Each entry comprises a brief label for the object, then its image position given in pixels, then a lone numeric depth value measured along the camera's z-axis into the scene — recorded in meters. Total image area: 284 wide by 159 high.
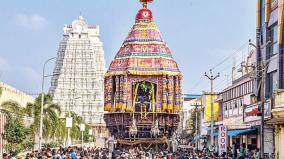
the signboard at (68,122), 53.23
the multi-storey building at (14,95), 62.62
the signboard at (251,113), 41.26
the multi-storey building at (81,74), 137.88
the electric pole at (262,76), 29.47
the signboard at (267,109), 38.15
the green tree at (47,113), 60.28
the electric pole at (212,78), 51.35
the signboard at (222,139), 40.24
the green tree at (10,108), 47.44
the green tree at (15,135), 43.23
